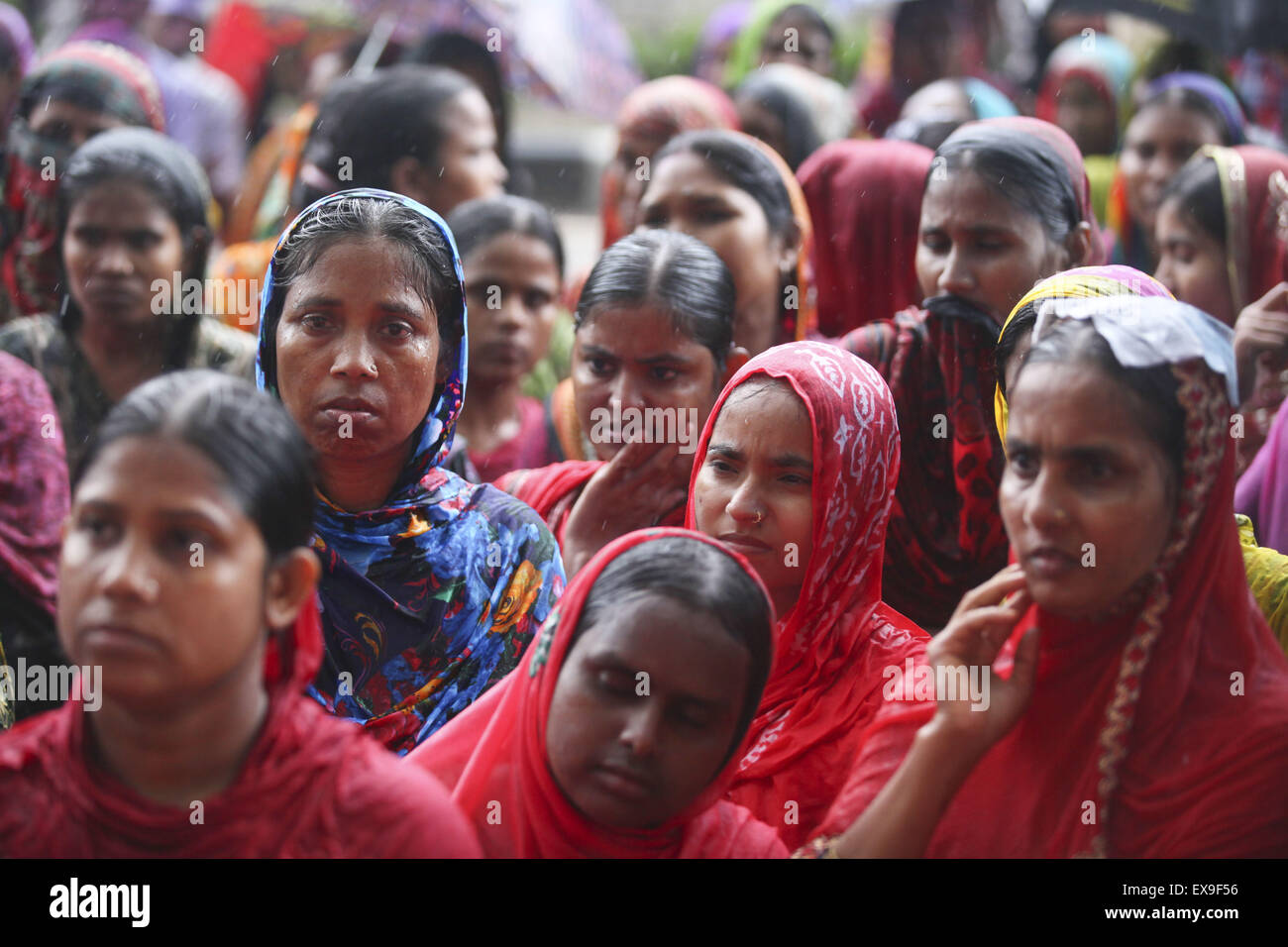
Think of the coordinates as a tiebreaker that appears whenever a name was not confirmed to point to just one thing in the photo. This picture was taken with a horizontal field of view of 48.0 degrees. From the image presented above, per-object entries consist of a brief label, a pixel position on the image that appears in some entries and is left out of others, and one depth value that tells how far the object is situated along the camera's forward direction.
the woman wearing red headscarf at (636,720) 2.26
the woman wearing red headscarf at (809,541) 2.76
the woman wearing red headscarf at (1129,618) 2.20
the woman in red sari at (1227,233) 4.43
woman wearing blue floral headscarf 2.93
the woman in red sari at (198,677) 1.92
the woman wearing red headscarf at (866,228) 4.83
